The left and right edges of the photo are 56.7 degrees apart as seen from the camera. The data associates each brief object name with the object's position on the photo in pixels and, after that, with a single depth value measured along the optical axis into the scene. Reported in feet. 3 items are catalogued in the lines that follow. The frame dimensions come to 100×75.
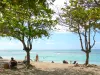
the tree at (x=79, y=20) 32.79
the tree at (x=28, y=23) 28.98
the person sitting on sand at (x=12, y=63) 30.59
